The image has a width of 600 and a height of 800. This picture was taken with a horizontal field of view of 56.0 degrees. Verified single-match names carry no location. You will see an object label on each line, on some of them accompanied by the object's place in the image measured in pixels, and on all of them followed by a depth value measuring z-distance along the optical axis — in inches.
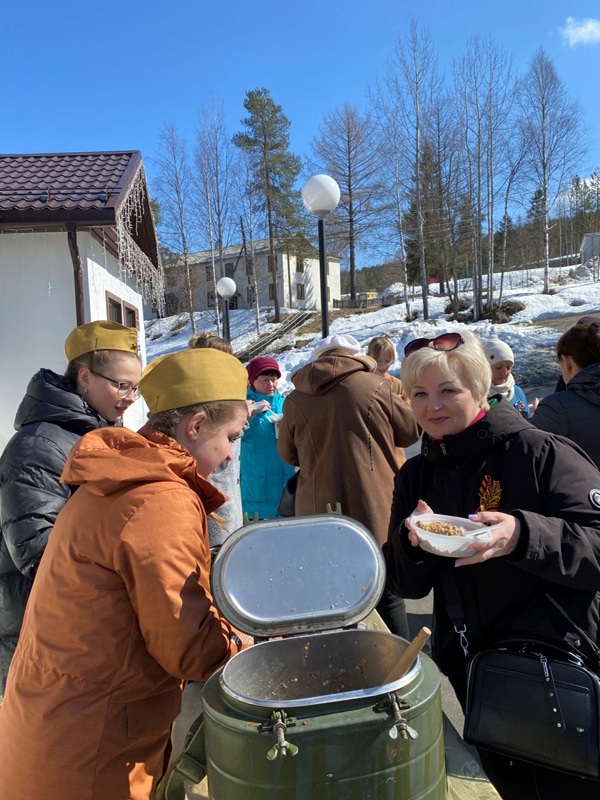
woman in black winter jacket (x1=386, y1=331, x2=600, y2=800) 59.2
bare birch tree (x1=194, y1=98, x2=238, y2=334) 1338.6
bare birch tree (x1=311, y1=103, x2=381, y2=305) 1320.1
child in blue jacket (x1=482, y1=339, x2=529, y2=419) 171.8
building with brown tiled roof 285.1
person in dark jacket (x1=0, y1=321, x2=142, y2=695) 81.7
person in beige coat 124.6
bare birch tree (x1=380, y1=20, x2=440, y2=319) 1104.2
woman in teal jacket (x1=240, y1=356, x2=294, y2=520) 170.9
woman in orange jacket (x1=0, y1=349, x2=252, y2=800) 49.7
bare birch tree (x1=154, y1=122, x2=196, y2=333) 1350.9
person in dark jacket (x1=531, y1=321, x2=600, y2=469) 105.0
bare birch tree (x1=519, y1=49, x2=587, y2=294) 1151.6
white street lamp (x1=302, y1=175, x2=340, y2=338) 287.6
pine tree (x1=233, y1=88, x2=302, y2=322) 1413.6
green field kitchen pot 41.9
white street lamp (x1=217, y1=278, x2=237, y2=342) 788.6
